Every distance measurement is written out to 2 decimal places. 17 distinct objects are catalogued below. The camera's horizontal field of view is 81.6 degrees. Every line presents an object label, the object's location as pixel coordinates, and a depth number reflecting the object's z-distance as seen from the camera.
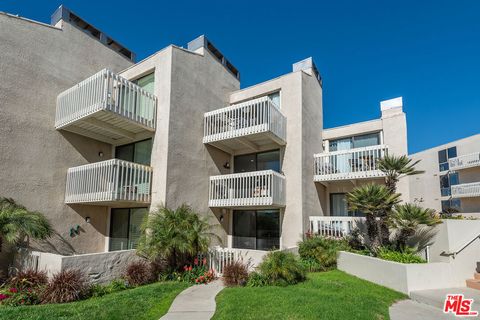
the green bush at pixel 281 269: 8.06
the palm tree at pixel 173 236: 9.05
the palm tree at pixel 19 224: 8.06
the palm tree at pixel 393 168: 10.04
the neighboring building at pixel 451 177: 23.33
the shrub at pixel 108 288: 7.73
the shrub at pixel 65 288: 6.90
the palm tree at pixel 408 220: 9.00
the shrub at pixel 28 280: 7.45
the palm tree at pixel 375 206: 9.69
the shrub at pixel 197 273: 9.16
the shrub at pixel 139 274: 8.77
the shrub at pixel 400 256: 8.42
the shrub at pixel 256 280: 8.18
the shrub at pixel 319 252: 9.91
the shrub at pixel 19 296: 6.69
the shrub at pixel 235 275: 8.50
